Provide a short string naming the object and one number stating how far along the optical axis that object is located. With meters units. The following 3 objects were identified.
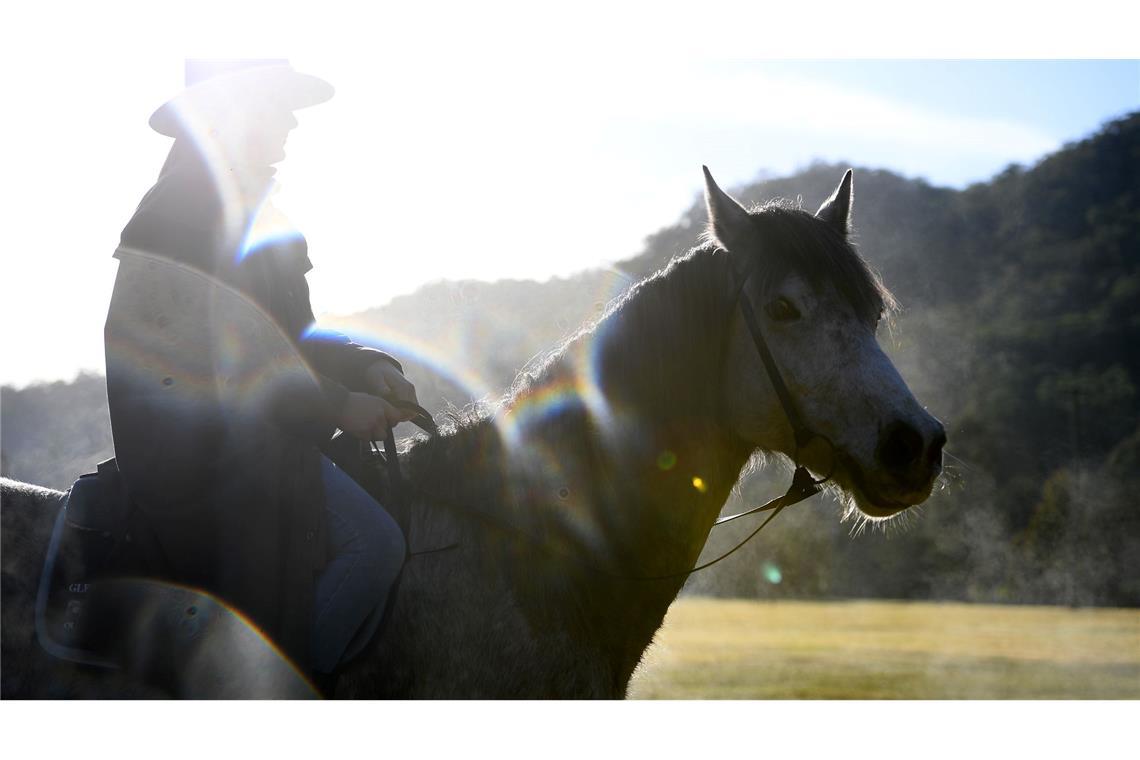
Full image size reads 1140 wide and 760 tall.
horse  3.12
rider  2.97
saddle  3.04
